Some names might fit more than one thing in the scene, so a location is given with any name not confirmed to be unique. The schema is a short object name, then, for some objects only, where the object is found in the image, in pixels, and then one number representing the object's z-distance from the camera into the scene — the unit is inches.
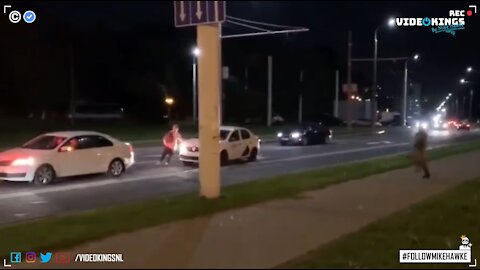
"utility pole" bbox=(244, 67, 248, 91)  3518.0
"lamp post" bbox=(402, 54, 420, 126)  1975.8
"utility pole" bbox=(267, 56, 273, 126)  2324.8
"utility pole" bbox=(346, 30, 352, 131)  1998.0
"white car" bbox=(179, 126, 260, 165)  876.0
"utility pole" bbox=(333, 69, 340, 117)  3233.8
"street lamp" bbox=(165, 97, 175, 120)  2547.7
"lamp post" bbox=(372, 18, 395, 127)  1997.9
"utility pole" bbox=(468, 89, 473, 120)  3396.7
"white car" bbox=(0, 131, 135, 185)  642.8
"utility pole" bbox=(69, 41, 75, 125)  2532.0
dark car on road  1480.1
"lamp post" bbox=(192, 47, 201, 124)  2295.0
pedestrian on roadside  667.4
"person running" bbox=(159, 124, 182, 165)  887.1
